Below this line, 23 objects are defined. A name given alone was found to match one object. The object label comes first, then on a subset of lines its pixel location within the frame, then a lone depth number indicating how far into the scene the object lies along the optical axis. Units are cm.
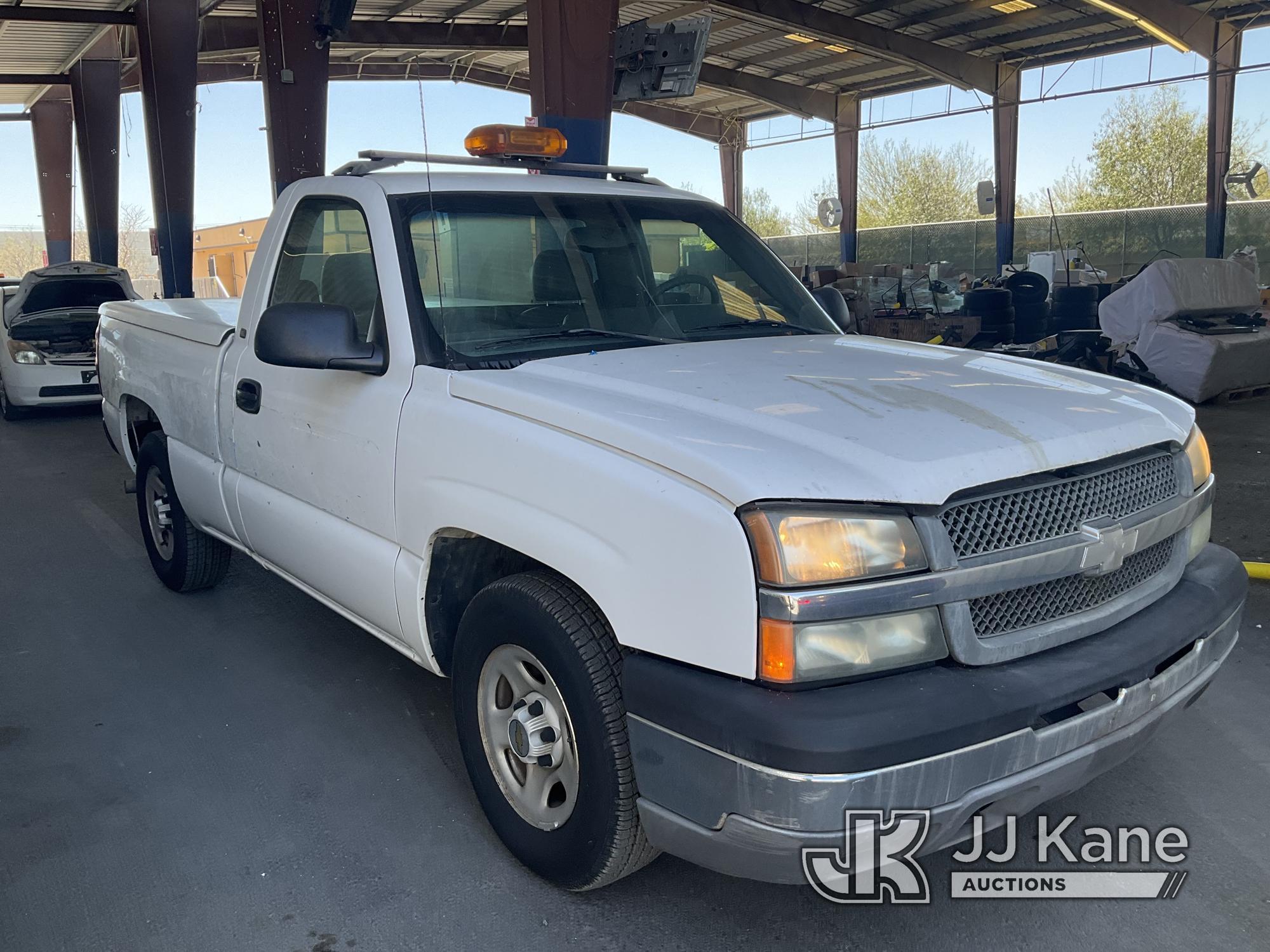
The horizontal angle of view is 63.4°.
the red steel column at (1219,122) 2238
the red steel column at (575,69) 1089
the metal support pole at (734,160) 3425
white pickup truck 203
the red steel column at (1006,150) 2709
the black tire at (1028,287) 1398
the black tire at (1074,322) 1403
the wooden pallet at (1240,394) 1084
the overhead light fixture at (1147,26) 1962
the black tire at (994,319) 1283
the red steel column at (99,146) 2395
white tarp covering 1045
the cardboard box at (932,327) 1262
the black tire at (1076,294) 1406
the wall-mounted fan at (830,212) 2909
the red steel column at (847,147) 3144
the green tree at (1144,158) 3588
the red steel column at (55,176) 3030
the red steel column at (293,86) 1437
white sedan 1141
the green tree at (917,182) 4378
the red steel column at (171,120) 1816
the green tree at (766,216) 4047
